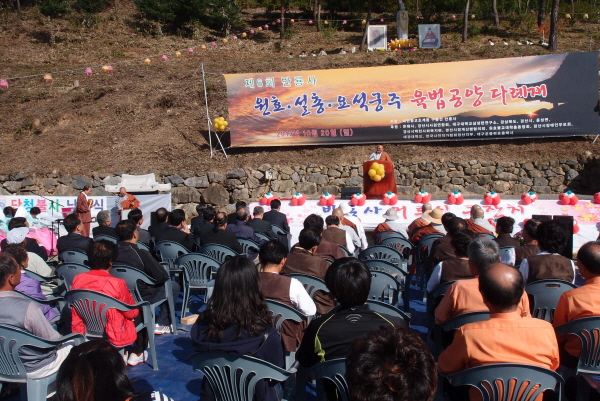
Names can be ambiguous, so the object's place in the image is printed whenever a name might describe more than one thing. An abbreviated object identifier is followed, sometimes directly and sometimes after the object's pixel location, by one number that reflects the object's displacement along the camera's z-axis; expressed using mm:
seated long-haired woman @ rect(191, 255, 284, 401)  2090
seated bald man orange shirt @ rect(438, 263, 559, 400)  1871
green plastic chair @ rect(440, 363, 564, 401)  1765
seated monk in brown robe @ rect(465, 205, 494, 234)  4801
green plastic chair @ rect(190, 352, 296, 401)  1977
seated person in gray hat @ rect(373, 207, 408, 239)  5684
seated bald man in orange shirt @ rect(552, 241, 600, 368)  2365
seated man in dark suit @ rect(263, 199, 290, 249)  6635
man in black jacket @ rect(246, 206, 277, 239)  5793
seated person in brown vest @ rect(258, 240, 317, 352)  2725
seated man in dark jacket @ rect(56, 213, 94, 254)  4655
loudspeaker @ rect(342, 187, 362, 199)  8826
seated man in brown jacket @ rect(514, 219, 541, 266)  3811
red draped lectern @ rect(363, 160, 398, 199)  8508
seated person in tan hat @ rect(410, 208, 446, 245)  5090
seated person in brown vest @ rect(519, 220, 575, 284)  3084
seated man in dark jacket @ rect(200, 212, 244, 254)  4668
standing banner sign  10969
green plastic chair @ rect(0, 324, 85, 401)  2398
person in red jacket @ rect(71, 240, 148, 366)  3035
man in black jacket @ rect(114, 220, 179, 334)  3701
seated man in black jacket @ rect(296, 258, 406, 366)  2012
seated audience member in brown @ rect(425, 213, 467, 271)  3758
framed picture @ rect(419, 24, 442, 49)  16453
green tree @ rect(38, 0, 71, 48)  21330
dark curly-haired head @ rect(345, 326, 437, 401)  1208
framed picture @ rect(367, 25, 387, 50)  17453
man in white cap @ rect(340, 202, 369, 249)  5485
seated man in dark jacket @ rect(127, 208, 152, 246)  5199
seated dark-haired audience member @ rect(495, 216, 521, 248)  4320
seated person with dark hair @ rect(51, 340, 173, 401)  1418
